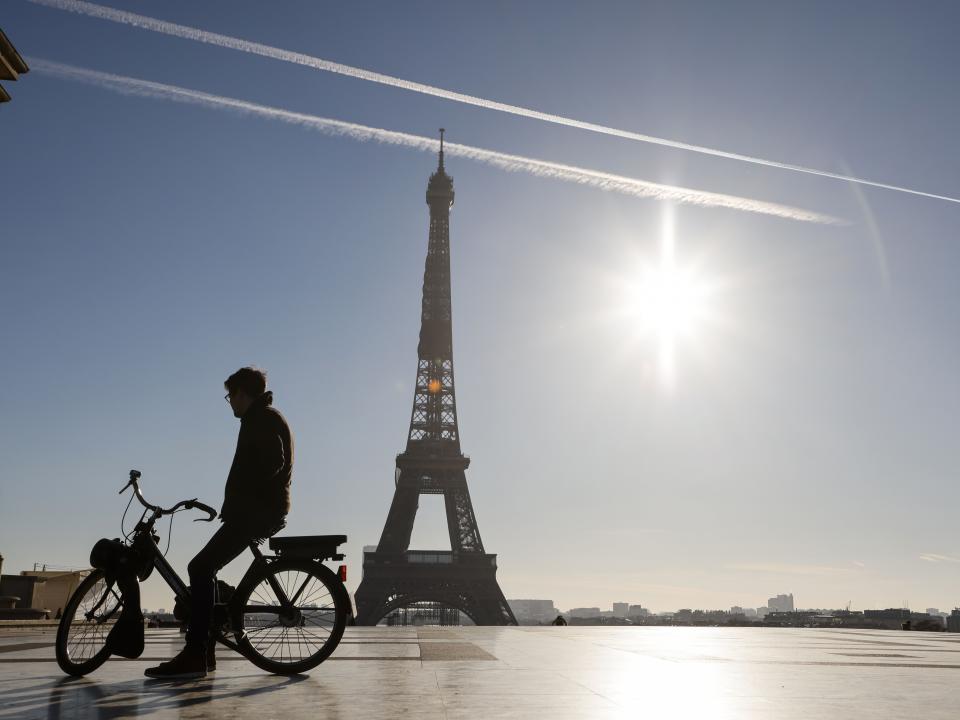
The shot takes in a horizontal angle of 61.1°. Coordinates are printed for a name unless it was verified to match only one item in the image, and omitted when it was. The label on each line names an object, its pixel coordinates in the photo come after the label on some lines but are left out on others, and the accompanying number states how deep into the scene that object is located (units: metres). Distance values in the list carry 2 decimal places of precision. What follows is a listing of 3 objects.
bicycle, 5.88
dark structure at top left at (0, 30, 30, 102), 12.50
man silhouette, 5.73
